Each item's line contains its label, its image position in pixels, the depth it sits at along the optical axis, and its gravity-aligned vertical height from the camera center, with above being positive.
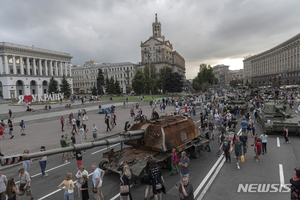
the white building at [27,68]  66.31 +10.99
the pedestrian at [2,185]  6.48 -3.06
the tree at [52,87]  62.38 +2.61
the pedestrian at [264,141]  10.96 -3.23
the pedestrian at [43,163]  9.09 -3.29
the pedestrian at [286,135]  12.62 -3.34
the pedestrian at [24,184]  6.71 -3.13
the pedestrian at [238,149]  9.41 -3.09
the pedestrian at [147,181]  6.31 -3.01
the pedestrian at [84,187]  6.26 -3.13
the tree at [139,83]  58.67 +2.65
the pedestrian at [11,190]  5.93 -2.97
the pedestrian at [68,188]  6.13 -3.04
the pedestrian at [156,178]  6.19 -2.89
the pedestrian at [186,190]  4.98 -2.66
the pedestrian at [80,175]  6.47 -2.88
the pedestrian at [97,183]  6.32 -3.02
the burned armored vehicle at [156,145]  8.24 -2.74
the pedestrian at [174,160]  8.47 -3.18
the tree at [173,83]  62.38 +2.36
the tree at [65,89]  62.64 +1.79
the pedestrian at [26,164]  8.34 -3.06
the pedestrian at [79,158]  8.80 -3.01
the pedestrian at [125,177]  5.99 -2.73
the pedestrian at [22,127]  18.34 -3.01
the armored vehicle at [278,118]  13.98 -2.65
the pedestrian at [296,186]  5.35 -2.89
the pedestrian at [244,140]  10.29 -2.89
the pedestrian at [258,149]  9.76 -3.24
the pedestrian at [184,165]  6.94 -2.77
